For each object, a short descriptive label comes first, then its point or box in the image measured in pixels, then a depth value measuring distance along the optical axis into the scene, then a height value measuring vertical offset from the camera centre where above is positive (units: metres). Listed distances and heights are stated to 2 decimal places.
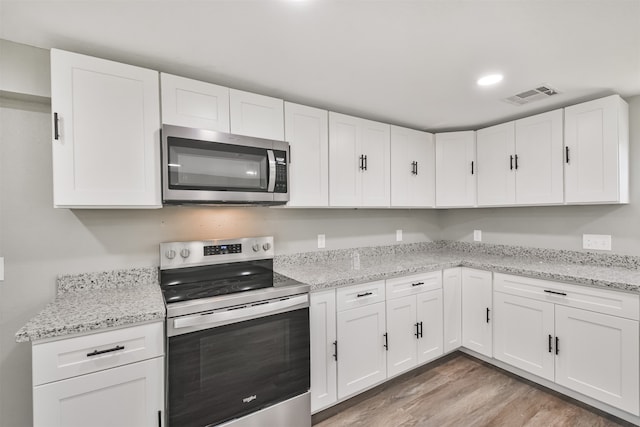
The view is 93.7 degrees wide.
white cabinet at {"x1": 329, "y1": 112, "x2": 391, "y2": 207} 2.40 +0.42
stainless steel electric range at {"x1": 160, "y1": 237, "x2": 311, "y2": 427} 1.48 -0.71
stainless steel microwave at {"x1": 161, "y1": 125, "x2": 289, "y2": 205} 1.71 +0.28
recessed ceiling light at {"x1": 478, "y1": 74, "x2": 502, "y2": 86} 1.93 +0.86
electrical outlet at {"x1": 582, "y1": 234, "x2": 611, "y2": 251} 2.38 -0.26
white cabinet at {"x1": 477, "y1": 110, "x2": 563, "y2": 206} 2.45 +0.43
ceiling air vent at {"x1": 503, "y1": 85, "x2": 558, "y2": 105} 2.13 +0.85
